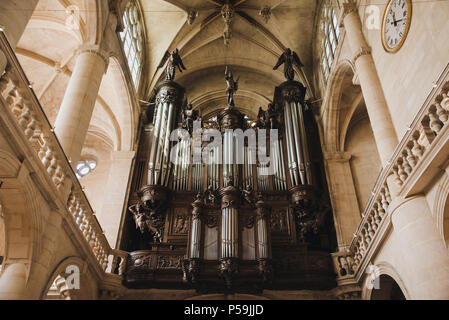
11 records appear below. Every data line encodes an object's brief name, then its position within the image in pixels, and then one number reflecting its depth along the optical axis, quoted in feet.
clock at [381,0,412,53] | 28.50
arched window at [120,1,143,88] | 47.09
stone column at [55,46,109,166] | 29.91
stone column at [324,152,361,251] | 40.83
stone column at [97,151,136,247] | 41.16
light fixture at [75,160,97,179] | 57.82
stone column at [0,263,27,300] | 21.55
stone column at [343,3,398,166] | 28.81
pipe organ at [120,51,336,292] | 34.91
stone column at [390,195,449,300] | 21.56
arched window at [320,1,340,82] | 45.93
